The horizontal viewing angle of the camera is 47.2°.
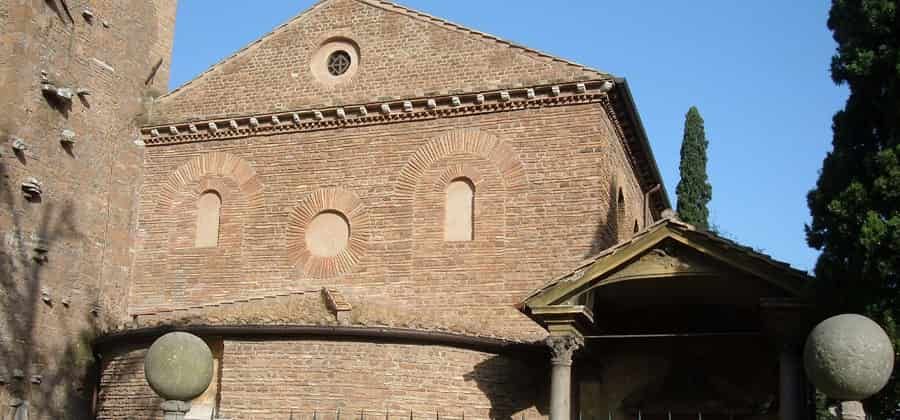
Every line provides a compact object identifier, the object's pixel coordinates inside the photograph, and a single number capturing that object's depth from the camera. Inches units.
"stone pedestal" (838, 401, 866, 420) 287.4
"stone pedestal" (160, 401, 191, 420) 324.2
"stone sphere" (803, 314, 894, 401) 276.2
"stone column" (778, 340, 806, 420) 461.0
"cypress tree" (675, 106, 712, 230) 1109.1
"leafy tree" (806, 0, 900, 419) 403.5
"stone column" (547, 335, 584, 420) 505.0
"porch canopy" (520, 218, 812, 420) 469.7
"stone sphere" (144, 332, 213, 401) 320.5
